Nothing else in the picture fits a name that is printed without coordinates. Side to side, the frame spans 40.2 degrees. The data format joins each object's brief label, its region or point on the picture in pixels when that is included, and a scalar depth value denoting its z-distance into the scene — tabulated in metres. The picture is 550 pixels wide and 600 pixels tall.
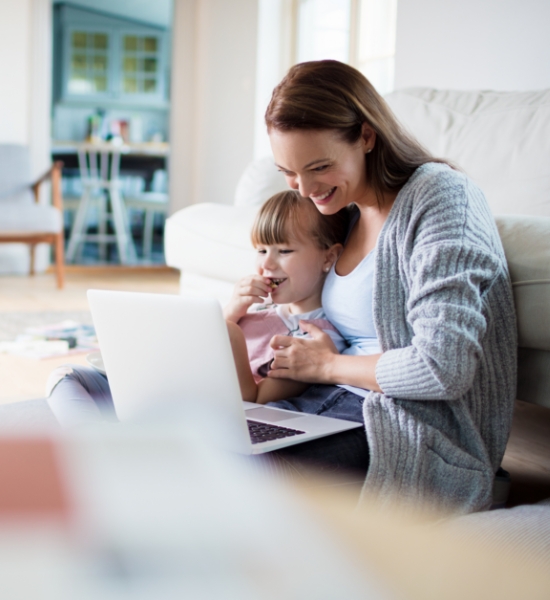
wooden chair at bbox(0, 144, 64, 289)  4.28
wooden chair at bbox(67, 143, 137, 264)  5.79
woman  1.08
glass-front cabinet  7.19
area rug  3.06
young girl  1.34
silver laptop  1.01
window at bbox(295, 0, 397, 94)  3.81
